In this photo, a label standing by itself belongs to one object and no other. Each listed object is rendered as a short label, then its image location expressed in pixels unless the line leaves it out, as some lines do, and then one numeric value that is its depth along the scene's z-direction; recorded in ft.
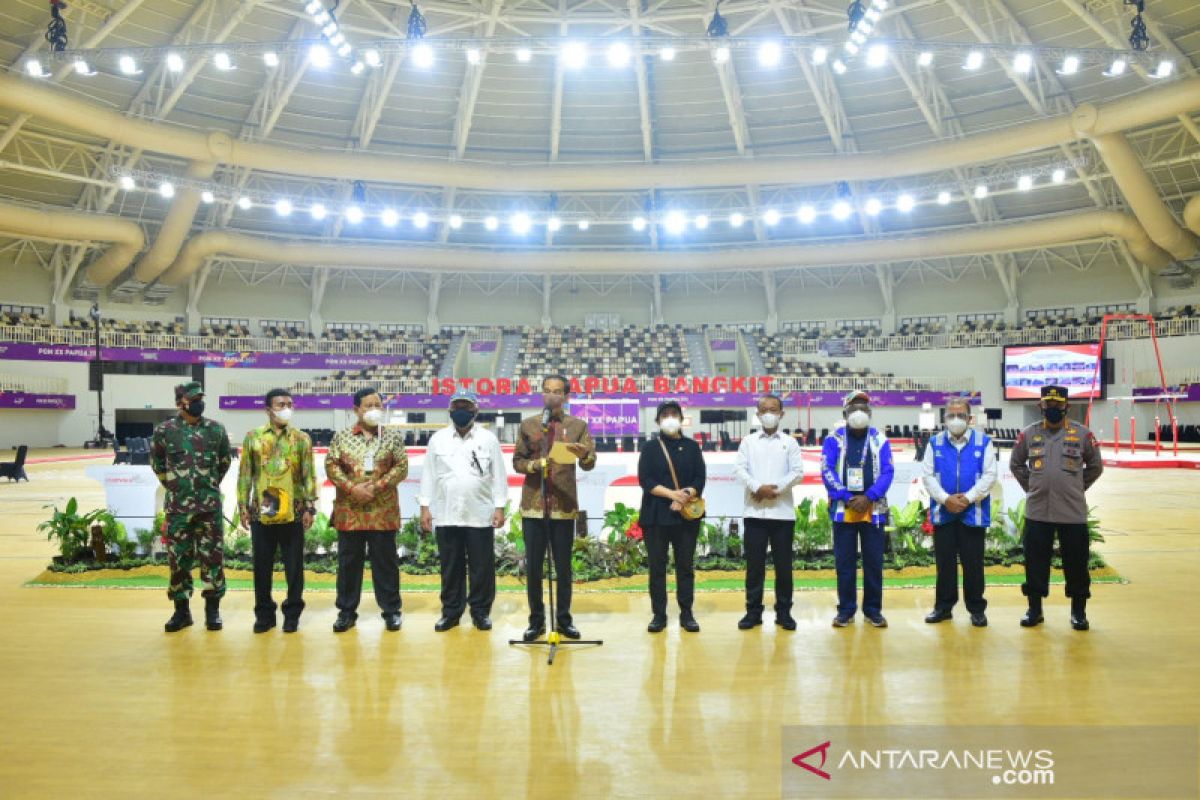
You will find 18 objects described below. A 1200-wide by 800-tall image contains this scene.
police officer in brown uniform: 16.61
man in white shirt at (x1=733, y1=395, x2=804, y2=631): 17.04
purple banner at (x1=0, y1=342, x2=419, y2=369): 91.76
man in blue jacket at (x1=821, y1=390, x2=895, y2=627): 17.11
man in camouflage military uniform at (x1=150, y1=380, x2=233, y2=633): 17.12
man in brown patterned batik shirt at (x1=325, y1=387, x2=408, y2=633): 17.22
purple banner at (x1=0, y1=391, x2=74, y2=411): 88.94
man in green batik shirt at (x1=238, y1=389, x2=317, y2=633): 16.96
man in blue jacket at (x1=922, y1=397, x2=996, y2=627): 17.11
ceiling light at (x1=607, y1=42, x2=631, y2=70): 55.93
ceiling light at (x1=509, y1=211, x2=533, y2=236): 90.94
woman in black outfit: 16.92
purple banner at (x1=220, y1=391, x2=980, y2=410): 94.53
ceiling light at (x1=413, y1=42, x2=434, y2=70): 53.26
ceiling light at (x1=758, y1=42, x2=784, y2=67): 54.70
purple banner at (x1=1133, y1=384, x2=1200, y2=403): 87.85
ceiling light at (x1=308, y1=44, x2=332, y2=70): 53.67
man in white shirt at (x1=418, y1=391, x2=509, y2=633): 17.07
